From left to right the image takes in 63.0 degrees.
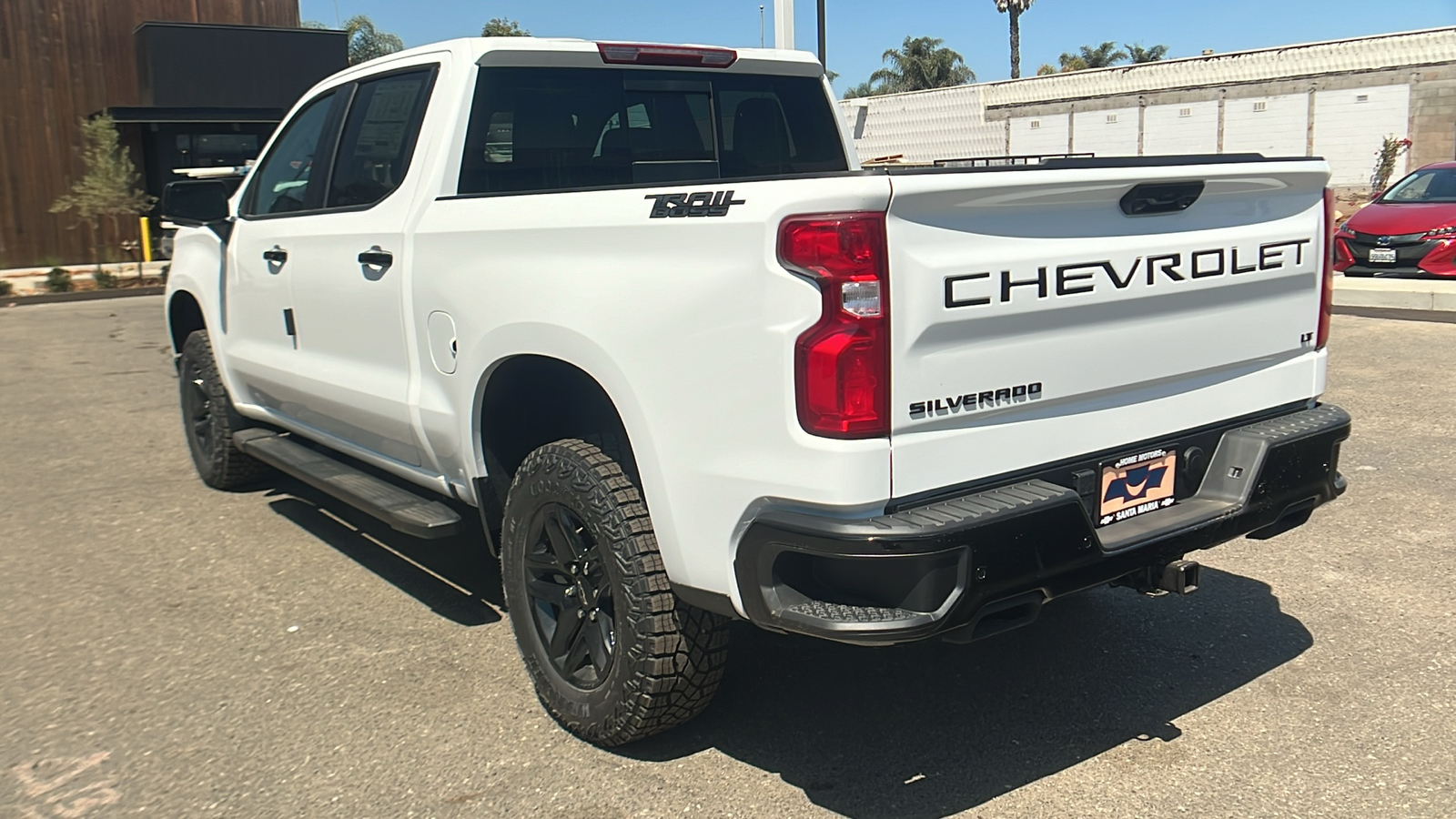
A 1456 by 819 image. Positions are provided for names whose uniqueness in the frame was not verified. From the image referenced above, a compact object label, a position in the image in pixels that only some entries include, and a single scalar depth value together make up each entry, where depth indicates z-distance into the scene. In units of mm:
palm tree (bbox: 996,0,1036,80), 66312
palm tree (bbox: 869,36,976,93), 61312
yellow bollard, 22938
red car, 13180
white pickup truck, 2631
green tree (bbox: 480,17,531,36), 65775
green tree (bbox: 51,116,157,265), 20766
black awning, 23125
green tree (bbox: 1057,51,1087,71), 68000
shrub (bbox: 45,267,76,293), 18875
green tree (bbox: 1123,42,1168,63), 67062
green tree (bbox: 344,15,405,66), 66562
